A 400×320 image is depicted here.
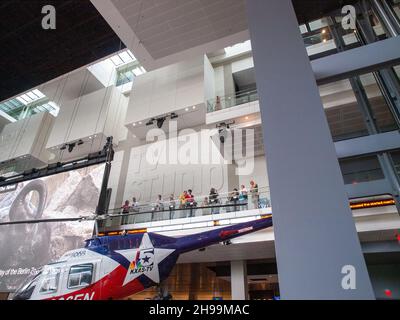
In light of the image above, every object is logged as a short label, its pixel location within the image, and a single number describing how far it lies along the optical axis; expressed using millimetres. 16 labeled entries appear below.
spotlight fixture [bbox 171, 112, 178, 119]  16141
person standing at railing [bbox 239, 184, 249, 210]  10234
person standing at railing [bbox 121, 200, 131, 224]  12555
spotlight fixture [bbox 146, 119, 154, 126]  16631
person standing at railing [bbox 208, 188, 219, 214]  10648
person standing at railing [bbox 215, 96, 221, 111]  14008
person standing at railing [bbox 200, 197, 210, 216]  10762
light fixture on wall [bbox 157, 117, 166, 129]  16373
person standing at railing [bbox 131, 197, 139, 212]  12879
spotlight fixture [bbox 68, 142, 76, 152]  18250
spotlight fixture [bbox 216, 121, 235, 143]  13125
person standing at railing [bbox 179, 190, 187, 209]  11371
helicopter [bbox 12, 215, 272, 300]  6102
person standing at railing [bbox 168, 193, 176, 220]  11523
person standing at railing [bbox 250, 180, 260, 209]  9999
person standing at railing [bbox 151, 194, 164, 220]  11689
